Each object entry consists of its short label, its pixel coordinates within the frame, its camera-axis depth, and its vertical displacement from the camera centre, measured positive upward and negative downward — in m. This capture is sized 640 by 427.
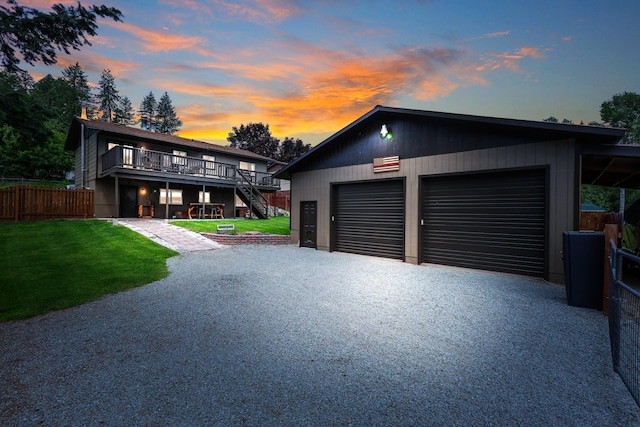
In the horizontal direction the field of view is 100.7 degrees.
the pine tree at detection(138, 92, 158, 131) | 64.31 +25.79
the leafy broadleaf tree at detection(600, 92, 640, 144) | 38.07 +15.42
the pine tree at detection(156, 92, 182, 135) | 62.75 +23.45
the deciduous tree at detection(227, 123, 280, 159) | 51.72 +14.65
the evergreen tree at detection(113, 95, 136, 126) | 55.91 +22.48
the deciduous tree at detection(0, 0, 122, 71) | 5.51 +3.97
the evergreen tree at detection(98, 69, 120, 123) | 58.89 +26.37
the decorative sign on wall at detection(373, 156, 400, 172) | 9.46 +1.82
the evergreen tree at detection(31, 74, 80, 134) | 50.25 +22.73
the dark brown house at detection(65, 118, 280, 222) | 17.16 +2.62
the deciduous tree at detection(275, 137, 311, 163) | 51.19 +12.51
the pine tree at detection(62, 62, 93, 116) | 57.88 +29.31
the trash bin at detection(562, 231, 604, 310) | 4.74 -0.98
